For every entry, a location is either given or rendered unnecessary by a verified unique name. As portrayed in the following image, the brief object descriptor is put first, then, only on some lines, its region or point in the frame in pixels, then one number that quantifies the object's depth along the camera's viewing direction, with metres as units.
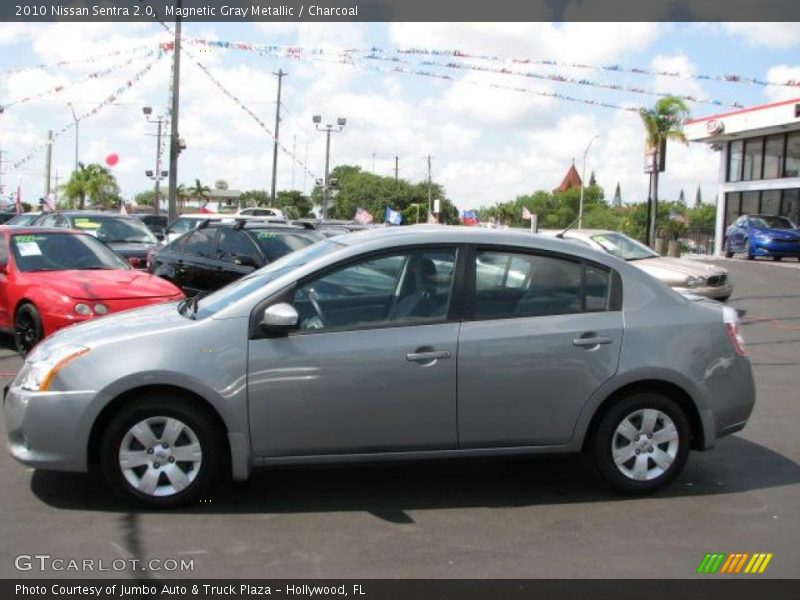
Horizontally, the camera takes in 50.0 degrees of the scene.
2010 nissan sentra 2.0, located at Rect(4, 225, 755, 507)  4.71
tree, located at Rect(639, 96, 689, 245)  36.50
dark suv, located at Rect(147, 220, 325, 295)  12.14
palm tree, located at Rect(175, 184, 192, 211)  106.19
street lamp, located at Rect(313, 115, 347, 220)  46.38
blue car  28.52
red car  8.73
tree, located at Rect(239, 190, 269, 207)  120.19
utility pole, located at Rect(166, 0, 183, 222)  24.00
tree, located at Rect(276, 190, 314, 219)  94.51
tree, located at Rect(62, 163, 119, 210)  75.81
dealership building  35.22
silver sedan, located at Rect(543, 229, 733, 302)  13.44
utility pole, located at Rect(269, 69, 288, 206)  45.70
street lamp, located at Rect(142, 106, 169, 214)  38.54
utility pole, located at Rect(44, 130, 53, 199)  49.17
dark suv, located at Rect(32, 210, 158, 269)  14.78
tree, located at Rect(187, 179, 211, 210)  107.38
